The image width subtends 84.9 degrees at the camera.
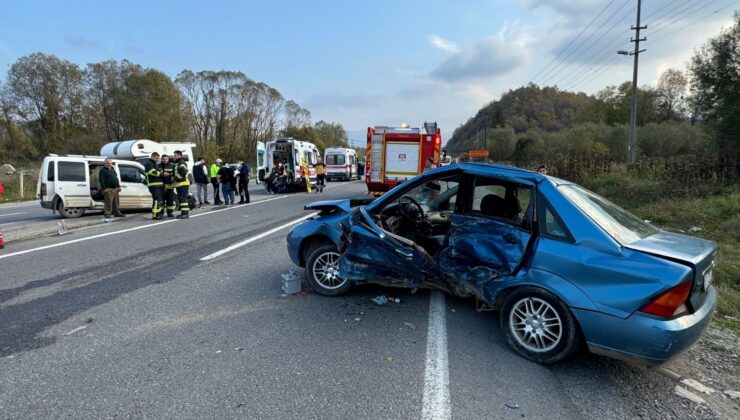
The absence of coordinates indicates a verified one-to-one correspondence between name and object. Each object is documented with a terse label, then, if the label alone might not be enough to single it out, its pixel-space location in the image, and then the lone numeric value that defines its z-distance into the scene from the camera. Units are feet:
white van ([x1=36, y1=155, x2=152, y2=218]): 38.34
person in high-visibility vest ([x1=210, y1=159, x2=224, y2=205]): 51.06
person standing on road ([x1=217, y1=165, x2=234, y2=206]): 49.01
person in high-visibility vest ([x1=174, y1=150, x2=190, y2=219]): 37.11
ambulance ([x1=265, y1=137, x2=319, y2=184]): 69.31
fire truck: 46.29
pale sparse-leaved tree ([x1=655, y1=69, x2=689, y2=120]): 156.97
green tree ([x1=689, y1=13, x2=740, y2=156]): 49.67
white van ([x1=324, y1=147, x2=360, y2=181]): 108.06
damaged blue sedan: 9.16
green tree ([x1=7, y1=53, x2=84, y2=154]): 130.41
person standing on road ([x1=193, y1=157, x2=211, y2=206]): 46.73
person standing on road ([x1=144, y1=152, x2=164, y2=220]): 36.83
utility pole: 78.23
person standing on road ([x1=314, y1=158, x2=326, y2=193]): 68.49
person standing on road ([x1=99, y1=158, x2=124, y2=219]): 36.42
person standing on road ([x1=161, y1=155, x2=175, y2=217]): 36.99
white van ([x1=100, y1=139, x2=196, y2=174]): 54.90
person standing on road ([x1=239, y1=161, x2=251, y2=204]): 51.52
